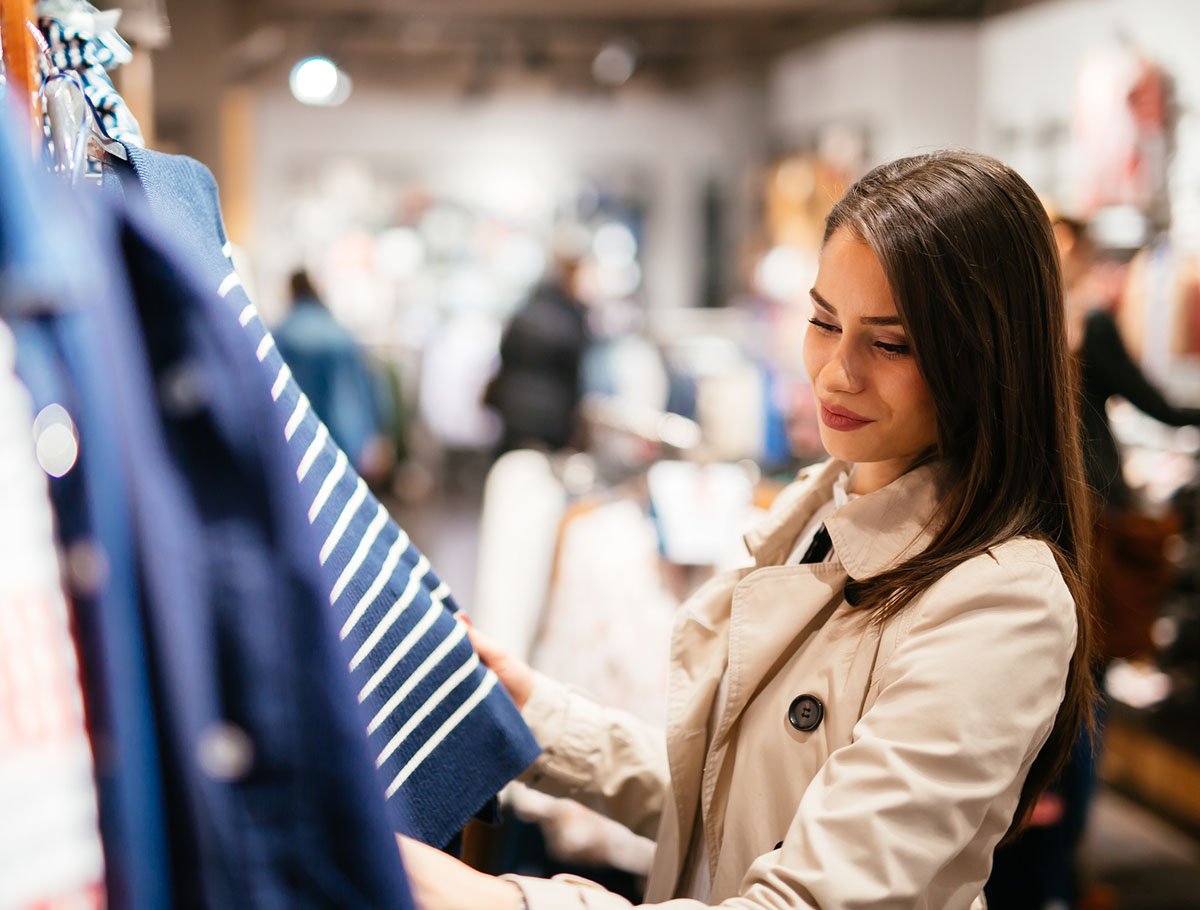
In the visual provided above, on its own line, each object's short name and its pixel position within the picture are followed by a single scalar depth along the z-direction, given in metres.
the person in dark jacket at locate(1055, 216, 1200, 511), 3.06
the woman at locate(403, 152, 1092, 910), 0.92
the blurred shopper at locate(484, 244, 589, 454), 5.65
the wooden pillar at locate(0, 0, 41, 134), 0.81
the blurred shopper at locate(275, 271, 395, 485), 5.58
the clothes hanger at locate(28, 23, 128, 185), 0.88
